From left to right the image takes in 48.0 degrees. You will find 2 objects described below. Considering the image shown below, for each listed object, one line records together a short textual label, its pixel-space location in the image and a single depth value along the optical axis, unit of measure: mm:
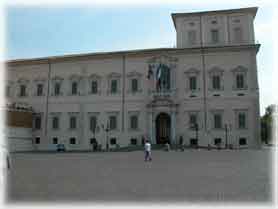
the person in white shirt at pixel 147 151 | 17316
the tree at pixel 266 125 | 55303
